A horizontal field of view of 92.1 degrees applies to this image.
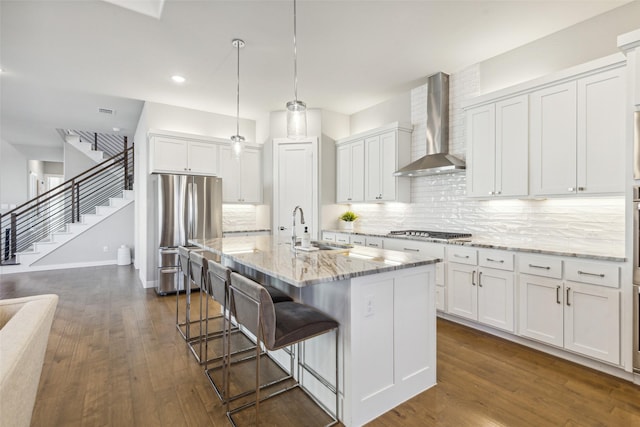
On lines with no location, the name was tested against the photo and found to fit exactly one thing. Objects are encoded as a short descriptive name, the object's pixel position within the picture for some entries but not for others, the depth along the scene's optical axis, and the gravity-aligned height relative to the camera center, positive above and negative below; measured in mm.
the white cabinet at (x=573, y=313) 2330 -847
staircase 6617 -44
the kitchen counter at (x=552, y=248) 2396 -346
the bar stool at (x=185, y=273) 3033 -649
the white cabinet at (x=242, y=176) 5535 +645
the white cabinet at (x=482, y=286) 2934 -770
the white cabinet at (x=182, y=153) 4867 +949
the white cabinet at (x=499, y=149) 3156 +673
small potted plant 5383 -166
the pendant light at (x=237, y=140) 3345 +772
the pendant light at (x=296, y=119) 2654 +806
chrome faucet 2669 -257
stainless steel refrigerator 4715 -83
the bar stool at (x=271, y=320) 1674 -654
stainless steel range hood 4039 +1145
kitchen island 1811 -701
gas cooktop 3585 -308
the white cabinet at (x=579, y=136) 2535 +662
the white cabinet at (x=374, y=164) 4559 +736
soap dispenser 2672 -255
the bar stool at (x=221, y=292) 2129 -621
